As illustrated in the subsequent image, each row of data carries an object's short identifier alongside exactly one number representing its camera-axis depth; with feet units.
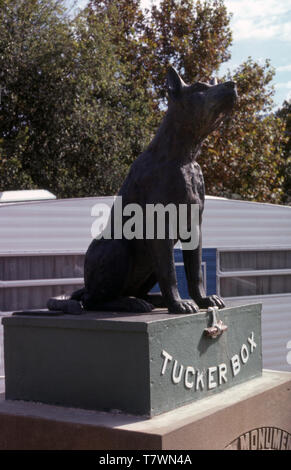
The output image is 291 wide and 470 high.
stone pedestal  10.93
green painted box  11.69
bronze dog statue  13.01
